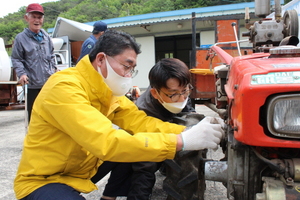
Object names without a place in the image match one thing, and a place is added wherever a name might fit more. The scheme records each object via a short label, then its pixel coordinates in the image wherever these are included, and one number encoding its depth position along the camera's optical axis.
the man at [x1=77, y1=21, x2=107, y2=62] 3.93
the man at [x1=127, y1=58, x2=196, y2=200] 2.02
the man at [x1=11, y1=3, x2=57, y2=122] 3.59
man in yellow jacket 1.43
